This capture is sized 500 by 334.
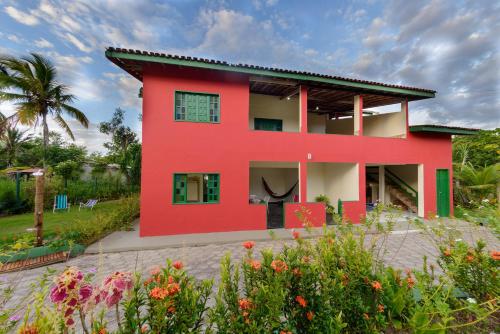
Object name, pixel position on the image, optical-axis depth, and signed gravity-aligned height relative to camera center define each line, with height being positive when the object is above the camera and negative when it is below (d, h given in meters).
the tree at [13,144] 20.94 +2.97
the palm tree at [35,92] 9.90 +4.29
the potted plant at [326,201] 8.43 -1.24
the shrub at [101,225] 5.53 -1.77
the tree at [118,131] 22.28 +4.57
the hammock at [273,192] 10.59 -1.09
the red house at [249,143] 6.46 +1.13
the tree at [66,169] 11.68 +0.08
